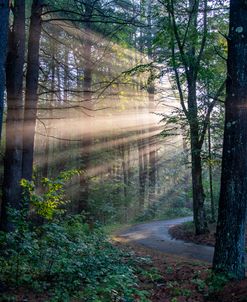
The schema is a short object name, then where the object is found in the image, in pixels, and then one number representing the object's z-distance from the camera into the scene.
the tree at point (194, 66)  12.93
